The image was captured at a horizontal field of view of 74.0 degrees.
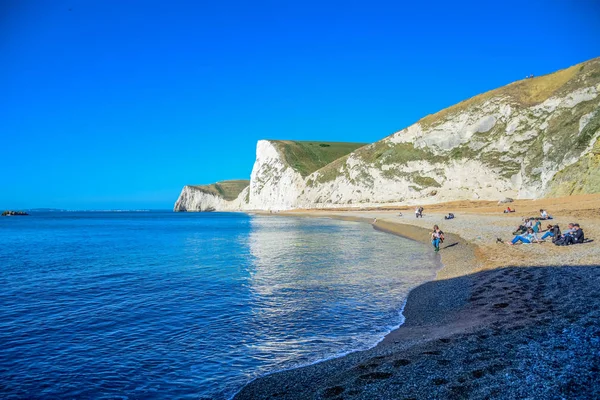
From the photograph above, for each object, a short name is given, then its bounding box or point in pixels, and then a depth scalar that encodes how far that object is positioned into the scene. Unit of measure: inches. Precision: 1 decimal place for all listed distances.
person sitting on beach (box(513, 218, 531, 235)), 939.3
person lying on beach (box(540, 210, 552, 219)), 1186.0
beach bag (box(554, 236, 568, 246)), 780.0
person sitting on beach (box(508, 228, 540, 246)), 848.9
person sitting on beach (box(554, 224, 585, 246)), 775.1
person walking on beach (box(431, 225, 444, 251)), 950.2
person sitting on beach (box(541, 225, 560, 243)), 812.6
